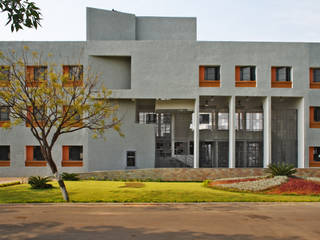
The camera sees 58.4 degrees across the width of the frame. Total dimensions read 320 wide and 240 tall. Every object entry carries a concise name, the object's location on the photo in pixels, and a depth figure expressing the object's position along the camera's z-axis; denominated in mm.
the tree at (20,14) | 6766
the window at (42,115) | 13219
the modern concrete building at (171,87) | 22828
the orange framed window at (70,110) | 14509
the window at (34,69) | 22647
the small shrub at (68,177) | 20391
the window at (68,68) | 23344
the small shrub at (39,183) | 15758
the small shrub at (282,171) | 18838
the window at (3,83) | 13871
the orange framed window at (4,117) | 23422
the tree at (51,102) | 13258
